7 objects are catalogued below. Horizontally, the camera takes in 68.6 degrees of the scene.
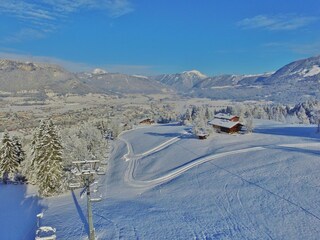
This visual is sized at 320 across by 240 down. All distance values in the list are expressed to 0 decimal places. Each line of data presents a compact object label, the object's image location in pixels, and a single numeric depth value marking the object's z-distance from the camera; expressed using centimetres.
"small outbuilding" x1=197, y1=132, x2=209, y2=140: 4705
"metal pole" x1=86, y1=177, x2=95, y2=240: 1579
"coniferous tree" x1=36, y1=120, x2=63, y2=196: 2938
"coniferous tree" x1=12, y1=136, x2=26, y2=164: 3910
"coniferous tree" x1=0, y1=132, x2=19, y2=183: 3684
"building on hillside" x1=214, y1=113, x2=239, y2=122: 5794
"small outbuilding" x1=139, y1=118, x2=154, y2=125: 9194
